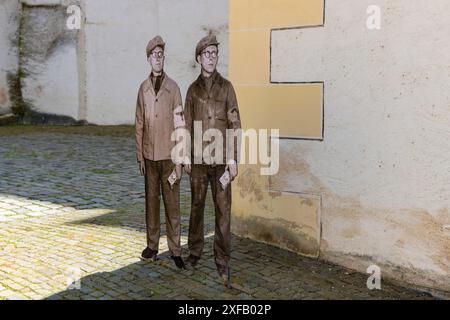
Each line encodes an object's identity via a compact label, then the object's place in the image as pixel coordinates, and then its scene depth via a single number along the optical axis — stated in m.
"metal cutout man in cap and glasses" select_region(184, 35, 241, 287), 4.21
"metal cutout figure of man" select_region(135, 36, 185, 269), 4.36
